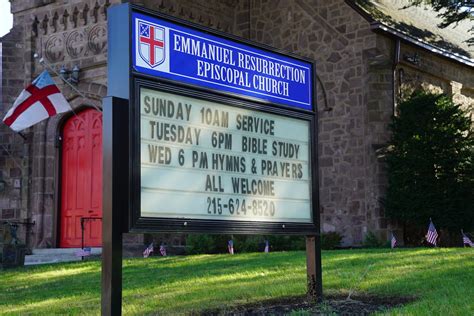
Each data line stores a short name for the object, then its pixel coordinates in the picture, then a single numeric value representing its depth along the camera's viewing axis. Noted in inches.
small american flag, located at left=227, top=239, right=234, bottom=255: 628.0
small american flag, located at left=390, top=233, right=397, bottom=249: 645.3
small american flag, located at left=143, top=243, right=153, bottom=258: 644.1
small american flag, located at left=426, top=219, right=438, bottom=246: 636.7
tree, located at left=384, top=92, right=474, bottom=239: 669.9
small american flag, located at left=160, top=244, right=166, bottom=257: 662.4
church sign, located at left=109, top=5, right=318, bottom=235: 216.7
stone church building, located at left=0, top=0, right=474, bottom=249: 717.9
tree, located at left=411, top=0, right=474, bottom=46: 735.7
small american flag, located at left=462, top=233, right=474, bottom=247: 650.8
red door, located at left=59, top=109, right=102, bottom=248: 719.1
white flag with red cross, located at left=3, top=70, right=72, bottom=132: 666.2
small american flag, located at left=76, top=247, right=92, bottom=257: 629.9
